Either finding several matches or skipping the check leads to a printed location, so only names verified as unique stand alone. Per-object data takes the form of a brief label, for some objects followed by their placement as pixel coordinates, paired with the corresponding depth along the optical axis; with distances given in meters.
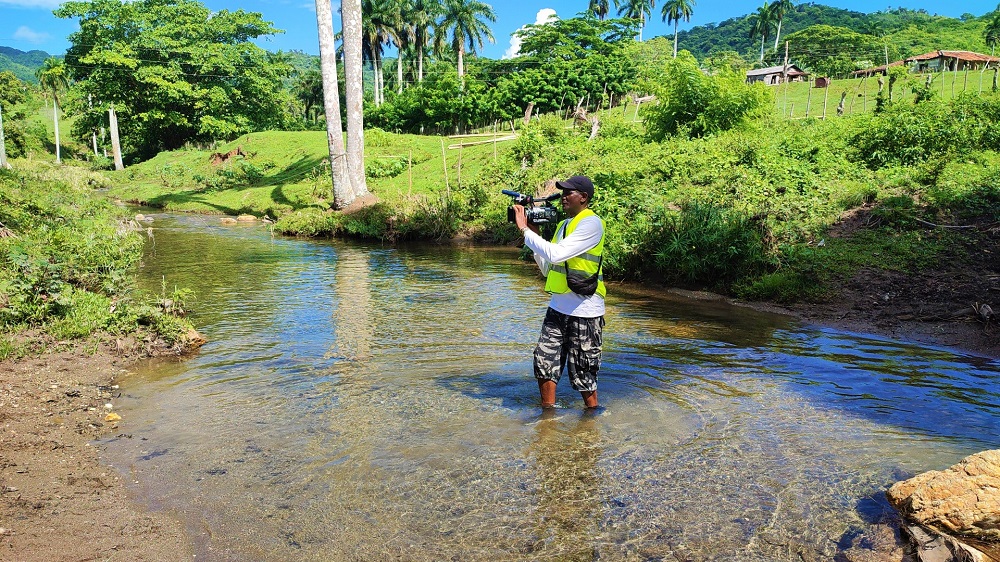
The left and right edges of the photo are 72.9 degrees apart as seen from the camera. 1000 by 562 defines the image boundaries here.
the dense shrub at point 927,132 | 15.23
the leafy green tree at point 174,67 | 42.38
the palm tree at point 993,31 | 56.69
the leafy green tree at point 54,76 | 45.62
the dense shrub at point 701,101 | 20.03
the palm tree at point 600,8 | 73.44
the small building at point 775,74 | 59.75
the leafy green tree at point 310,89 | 70.56
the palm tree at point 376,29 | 57.34
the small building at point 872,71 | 49.53
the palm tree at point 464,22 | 61.06
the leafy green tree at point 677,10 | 89.19
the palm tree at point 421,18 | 60.56
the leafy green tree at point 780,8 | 85.58
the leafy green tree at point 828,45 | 66.04
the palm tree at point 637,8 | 84.06
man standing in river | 5.48
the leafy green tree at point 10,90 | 58.25
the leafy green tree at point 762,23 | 86.88
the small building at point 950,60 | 50.02
